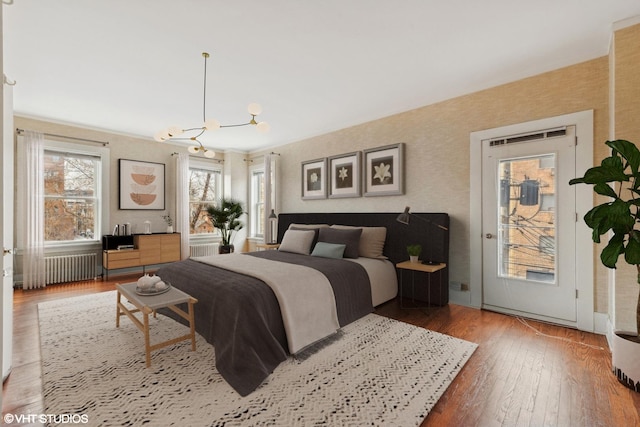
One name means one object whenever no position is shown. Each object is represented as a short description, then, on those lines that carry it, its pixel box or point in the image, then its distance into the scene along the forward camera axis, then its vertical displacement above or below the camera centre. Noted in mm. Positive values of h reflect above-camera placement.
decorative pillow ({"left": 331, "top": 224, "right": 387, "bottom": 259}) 3996 -395
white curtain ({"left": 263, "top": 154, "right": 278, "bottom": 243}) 6078 +408
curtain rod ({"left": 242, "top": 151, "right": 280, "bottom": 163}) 6098 +1203
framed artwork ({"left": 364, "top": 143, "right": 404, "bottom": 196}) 4195 +602
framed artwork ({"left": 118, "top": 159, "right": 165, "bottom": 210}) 5465 +520
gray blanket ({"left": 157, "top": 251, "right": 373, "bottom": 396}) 2168 -850
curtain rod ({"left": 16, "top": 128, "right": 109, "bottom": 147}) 4469 +1215
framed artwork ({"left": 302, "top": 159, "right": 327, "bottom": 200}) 5234 +588
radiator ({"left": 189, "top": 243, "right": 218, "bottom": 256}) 6375 -792
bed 2266 -717
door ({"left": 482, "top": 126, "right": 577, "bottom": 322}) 3020 -132
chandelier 2893 +840
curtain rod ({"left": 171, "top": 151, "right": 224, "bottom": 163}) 6018 +1160
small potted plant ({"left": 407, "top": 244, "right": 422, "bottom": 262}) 3584 -464
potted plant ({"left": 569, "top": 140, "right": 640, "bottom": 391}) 2004 -74
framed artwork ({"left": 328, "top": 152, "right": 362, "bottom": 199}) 4727 +591
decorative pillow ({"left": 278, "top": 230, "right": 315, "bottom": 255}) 4234 -420
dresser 4998 -696
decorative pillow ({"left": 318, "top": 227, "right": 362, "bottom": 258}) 3891 -342
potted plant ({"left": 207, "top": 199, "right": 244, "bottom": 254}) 6301 -115
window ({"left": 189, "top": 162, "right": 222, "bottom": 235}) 6506 +433
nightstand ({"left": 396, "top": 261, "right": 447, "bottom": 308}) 3304 -608
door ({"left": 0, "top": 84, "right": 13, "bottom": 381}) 2064 -145
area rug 1816 -1182
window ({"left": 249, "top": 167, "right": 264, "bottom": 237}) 6766 +211
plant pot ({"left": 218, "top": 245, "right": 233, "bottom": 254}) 6407 -771
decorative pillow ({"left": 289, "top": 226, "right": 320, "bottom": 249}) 4329 -312
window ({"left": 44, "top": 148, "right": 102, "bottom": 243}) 4871 +281
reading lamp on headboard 3502 -102
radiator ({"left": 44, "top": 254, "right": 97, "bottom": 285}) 4719 -885
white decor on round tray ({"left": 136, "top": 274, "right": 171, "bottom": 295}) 2617 -643
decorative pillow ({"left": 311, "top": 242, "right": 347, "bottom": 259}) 3793 -482
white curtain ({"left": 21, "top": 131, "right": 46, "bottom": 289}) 4473 +25
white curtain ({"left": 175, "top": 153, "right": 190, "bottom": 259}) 5980 +167
